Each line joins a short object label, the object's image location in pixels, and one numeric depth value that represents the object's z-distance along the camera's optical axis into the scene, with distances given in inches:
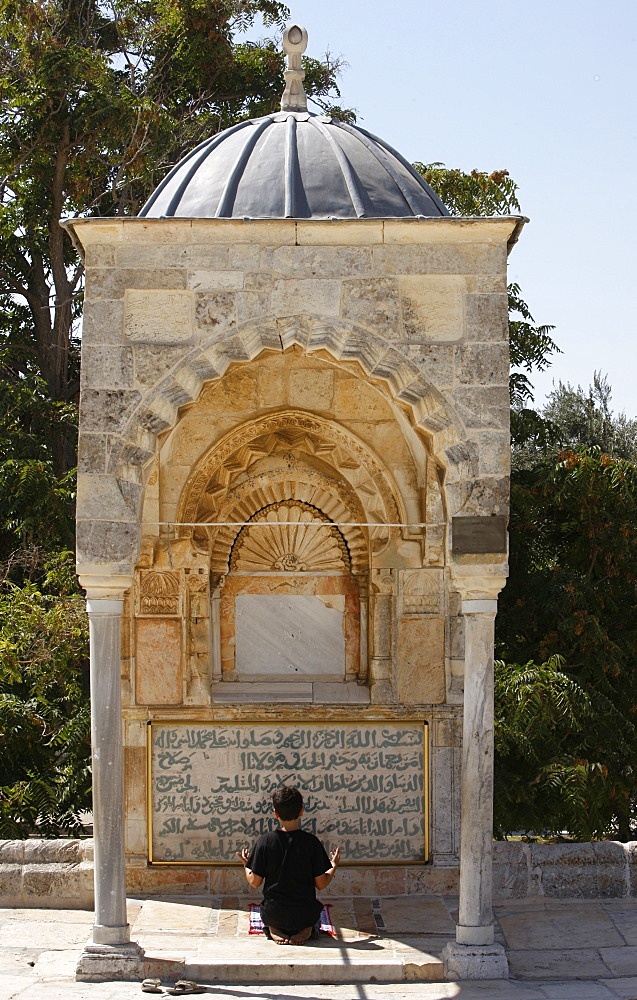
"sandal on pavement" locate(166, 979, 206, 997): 224.2
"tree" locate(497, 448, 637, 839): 366.6
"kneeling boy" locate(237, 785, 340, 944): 247.3
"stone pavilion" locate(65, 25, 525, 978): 231.6
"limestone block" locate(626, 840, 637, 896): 279.0
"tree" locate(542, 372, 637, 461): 610.9
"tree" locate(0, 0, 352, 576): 519.8
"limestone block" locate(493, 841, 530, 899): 279.4
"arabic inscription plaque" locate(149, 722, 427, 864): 285.7
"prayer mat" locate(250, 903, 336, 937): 255.3
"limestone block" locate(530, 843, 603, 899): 278.8
